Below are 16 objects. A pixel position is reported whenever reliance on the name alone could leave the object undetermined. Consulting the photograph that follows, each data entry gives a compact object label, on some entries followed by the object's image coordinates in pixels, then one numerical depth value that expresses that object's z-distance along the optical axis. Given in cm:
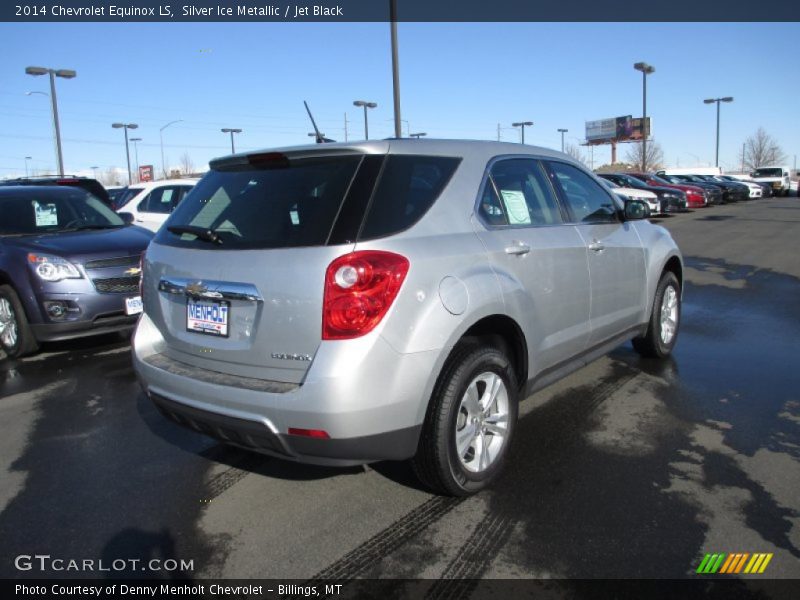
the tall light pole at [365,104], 2756
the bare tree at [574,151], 9129
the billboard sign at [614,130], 9150
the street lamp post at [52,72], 2620
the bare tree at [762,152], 8344
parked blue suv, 596
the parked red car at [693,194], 2548
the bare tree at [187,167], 9346
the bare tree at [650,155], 8962
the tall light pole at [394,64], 1565
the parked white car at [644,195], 2123
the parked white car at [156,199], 1180
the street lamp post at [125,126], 4535
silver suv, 270
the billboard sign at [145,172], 5905
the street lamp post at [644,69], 3801
